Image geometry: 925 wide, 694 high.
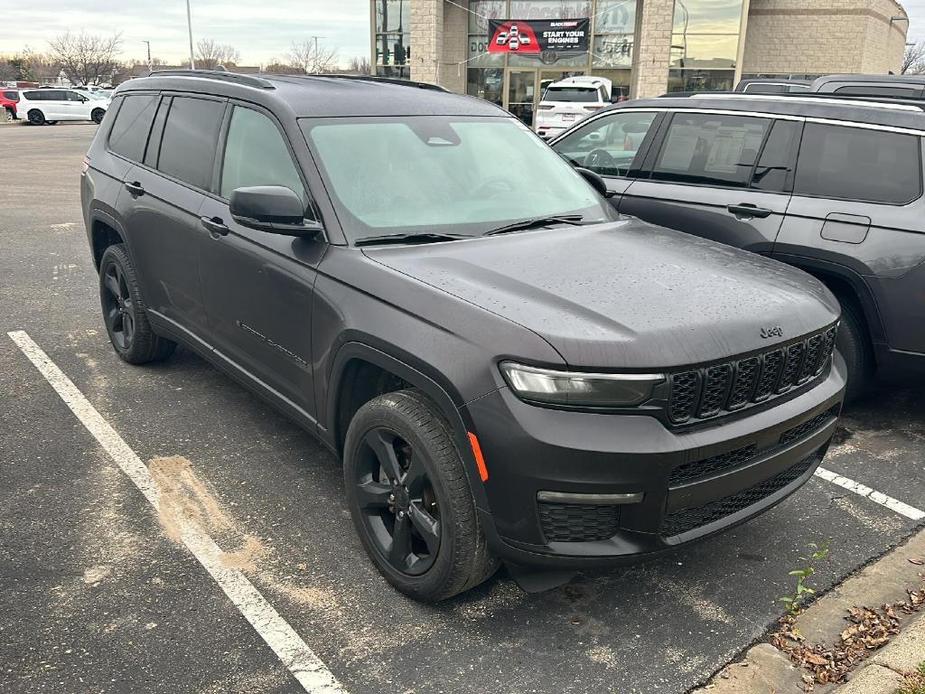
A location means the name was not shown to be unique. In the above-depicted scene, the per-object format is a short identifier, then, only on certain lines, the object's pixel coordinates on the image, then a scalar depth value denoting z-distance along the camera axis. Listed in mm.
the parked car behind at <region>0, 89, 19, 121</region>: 37000
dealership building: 28297
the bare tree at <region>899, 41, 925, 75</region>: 62562
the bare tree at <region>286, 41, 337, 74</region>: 74188
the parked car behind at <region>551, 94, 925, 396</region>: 4473
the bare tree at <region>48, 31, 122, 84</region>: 77875
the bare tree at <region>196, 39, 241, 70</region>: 90375
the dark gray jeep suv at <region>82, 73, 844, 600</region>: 2518
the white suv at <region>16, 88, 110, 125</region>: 36500
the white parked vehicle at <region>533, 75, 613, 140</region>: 22281
